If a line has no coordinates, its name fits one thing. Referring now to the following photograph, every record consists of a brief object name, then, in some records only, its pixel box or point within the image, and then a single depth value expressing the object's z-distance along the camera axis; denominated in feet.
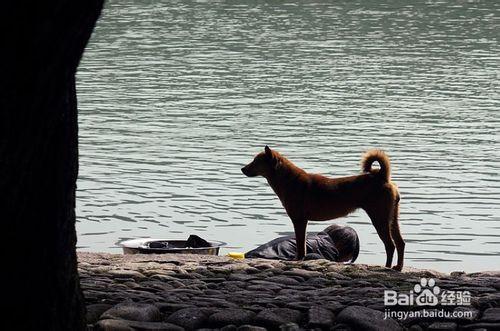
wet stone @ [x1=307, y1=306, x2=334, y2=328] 47.93
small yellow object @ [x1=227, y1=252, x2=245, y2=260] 78.21
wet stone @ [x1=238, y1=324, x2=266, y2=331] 47.01
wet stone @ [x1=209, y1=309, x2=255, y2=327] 47.96
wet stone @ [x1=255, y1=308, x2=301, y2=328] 47.96
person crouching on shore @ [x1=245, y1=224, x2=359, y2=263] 80.23
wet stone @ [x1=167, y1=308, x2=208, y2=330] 47.67
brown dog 73.82
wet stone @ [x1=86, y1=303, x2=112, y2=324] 48.78
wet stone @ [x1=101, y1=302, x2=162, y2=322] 48.21
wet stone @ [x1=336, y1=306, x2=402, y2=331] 47.66
